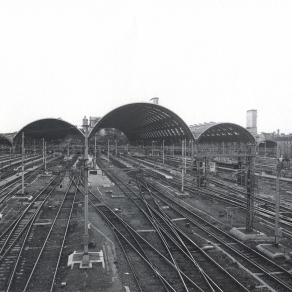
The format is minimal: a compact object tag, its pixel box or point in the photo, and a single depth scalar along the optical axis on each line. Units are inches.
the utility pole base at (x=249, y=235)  693.9
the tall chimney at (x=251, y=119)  3688.5
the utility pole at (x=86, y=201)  538.3
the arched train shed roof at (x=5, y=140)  2908.2
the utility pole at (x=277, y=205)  630.5
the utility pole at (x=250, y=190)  709.3
